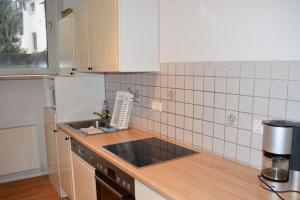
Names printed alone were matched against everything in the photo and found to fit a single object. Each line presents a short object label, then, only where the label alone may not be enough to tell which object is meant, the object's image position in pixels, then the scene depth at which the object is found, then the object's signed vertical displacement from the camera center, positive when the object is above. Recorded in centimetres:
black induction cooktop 161 -57
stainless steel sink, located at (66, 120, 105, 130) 264 -58
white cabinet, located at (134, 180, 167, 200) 127 -64
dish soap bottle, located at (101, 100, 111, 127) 271 -49
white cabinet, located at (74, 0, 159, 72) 188 +26
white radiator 320 -104
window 324 +41
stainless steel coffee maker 111 -38
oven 151 -71
